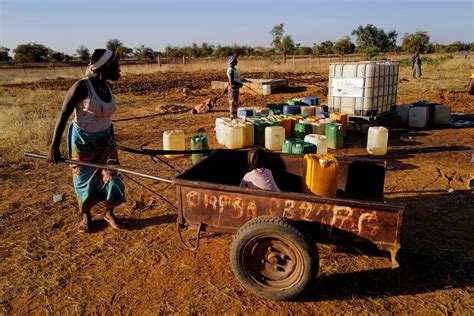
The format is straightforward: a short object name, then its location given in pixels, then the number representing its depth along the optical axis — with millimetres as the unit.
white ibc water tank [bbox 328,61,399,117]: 8367
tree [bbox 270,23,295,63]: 39712
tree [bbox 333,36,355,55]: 53406
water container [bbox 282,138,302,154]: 6201
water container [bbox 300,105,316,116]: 9656
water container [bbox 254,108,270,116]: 9841
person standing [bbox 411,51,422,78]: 20344
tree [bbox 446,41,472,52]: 59531
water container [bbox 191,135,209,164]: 6559
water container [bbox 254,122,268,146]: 7777
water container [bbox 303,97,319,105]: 10375
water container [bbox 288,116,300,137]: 8070
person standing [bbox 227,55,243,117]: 8797
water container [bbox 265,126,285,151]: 7363
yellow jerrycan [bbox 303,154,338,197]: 3611
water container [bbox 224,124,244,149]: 7551
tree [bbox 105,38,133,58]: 61450
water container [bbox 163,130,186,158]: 6949
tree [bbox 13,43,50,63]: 47606
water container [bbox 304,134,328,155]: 6489
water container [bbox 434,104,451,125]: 9484
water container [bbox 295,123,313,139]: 7633
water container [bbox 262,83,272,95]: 16516
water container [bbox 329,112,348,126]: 8288
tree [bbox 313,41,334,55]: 59609
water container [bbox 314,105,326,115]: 9528
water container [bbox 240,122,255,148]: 7669
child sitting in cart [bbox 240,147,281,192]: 3508
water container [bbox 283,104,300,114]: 9656
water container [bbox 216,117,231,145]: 7909
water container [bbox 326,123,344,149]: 7445
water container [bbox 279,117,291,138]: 7926
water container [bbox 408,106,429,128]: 9414
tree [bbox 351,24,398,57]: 43094
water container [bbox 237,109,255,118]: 9133
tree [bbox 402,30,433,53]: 50156
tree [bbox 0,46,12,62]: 46959
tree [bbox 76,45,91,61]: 54375
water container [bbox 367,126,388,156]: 6990
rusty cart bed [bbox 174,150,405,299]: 2797
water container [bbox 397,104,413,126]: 9695
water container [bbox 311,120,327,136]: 7676
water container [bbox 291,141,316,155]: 5898
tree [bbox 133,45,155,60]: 59056
